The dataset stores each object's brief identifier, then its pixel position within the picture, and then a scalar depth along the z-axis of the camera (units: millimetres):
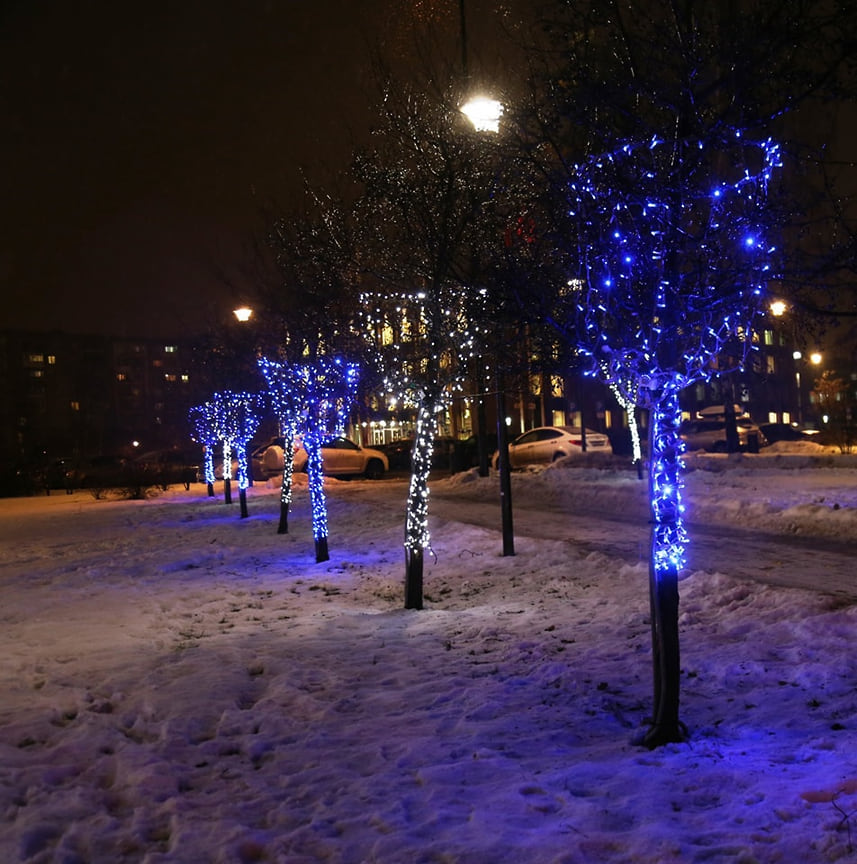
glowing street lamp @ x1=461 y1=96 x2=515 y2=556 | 11352
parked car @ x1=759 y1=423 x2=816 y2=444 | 40625
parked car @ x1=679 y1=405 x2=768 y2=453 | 33281
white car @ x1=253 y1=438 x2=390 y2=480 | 31484
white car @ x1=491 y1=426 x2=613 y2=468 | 29922
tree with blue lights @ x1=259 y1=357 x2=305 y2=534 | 13838
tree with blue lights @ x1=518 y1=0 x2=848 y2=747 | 5211
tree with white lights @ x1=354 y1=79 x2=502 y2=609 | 9555
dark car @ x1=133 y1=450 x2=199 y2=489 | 31266
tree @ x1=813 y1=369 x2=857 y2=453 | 27547
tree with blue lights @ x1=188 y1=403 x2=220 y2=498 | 23602
